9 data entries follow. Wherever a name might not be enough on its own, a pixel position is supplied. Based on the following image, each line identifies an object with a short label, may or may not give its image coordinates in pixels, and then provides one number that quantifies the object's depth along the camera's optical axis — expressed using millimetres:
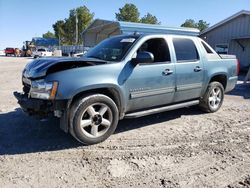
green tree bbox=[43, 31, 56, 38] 81860
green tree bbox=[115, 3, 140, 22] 43984
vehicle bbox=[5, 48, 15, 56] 41839
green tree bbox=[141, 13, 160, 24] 51817
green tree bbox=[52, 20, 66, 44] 49792
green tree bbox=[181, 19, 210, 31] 68354
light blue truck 3080
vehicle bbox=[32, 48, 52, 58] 31724
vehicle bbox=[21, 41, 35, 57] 37838
